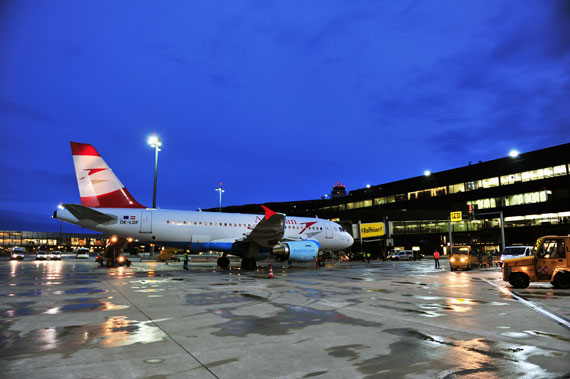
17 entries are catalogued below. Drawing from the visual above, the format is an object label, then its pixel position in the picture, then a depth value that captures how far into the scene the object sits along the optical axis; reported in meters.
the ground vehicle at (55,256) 47.64
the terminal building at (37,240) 131.62
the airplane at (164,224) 22.50
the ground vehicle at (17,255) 49.38
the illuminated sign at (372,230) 50.84
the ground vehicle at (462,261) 26.09
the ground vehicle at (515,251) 25.11
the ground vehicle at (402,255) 50.30
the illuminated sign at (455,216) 36.34
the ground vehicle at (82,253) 55.84
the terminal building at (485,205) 54.47
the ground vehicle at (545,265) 13.44
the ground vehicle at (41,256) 47.41
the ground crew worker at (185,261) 25.70
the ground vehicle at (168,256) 42.66
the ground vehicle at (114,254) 30.89
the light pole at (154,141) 39.91
